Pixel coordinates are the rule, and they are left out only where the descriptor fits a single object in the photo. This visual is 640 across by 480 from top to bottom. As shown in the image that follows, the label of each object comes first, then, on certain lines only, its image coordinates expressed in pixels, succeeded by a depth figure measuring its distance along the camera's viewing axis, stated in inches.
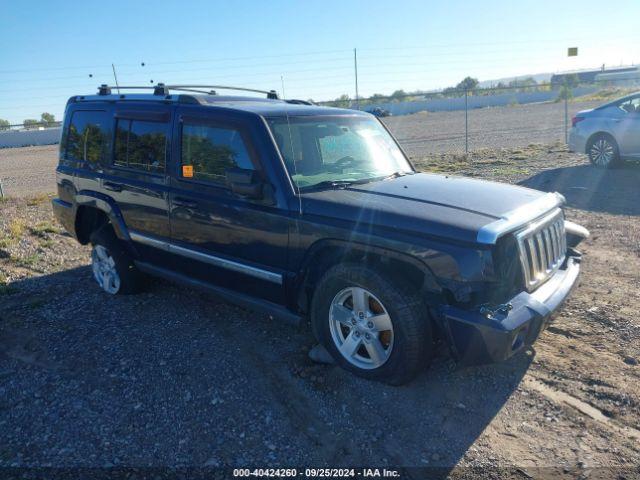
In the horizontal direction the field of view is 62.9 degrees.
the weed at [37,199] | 421.4
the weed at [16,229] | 302.4
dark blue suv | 128.5
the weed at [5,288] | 228.8
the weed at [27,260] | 265.4
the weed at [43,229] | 317.3
